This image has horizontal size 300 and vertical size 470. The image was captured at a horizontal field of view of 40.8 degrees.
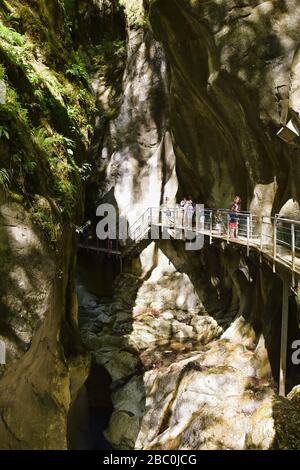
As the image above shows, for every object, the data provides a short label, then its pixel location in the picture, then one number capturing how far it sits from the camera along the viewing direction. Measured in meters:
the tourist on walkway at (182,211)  18.76
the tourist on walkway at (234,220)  13.96
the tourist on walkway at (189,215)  18.09
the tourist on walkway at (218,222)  15.77
